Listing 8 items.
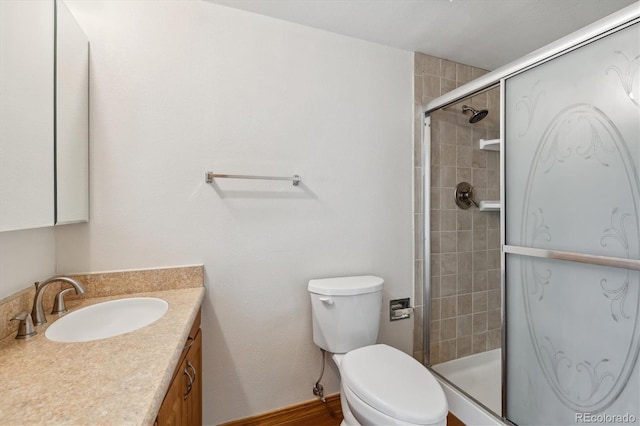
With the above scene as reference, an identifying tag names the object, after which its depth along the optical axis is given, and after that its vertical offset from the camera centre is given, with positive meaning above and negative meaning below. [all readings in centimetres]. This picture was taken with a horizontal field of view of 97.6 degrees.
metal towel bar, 139 +19
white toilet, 102 -69
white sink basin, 102 -42
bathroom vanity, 55 -39
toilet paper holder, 180 -63
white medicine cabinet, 82 +34
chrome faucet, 96 -31
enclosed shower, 94 -7
